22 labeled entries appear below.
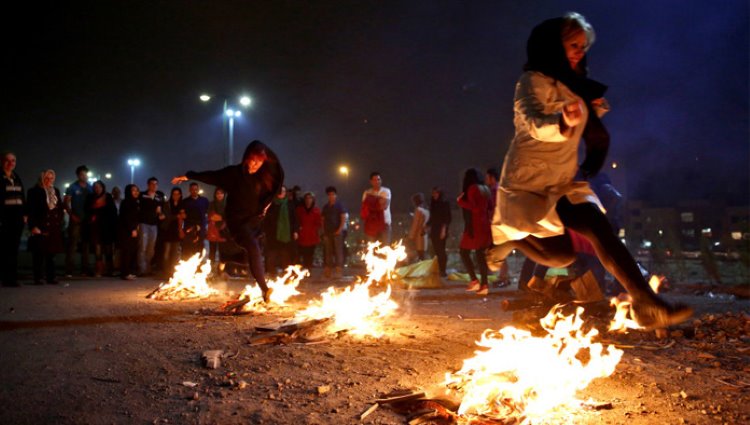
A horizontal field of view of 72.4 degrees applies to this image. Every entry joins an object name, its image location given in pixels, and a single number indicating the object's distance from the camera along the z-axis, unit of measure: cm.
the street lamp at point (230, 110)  1650
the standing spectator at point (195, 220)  1192
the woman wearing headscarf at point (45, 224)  971
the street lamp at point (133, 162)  3058
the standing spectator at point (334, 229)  1247
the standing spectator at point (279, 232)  1177
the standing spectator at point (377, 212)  1183
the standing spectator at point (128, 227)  1161
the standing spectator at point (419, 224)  1295
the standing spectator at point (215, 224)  1205
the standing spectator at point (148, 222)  1210
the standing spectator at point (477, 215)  919
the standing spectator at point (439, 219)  1195
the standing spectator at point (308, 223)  1210
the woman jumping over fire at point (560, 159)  340
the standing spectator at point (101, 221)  1191
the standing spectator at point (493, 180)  996
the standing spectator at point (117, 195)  1292
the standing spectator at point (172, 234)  1209
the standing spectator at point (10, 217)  914
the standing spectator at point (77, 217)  1200
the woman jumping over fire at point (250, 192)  730
